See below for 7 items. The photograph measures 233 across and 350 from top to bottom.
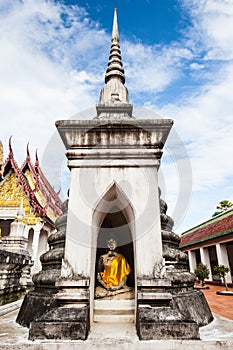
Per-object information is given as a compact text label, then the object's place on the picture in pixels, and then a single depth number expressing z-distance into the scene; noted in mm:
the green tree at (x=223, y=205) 33406
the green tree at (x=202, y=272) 15180
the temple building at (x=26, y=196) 20794
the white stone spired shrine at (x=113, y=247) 3225
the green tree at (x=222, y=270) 13961
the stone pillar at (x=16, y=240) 10102
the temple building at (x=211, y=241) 17514
